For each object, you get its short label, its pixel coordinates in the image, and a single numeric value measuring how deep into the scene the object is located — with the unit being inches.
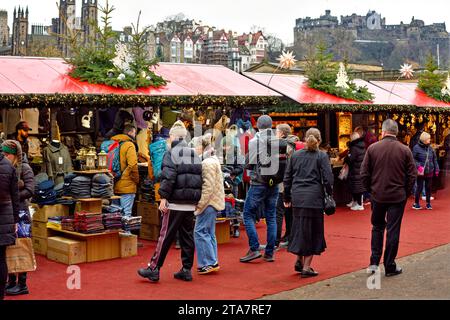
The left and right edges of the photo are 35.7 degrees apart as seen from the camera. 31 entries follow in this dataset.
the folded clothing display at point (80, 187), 367.6
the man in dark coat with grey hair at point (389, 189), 309.1
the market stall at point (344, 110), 584.7
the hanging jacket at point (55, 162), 429.1
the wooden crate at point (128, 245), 369.7
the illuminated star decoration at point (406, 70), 827.4
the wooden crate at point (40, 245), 374.9
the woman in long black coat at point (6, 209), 243.9
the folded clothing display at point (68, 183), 375.6
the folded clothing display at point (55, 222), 368.2
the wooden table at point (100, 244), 357.4
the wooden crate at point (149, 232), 422.9
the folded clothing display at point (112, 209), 374.3
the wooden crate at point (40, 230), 375.9
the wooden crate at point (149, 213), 420.8
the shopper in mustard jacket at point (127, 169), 399.2
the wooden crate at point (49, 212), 377.1
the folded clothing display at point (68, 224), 360.4
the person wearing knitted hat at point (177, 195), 304.8
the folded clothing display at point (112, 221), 362.9
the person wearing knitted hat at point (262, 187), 349.4
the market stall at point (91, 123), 365.4
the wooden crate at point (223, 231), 412.9
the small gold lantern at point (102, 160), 384.8
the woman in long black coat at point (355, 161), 569.9
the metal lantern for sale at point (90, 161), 380.7
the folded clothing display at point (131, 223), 378.0
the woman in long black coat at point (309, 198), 315.0
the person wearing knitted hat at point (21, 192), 282.5
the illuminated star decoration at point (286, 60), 608.9
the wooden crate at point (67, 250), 350.9
